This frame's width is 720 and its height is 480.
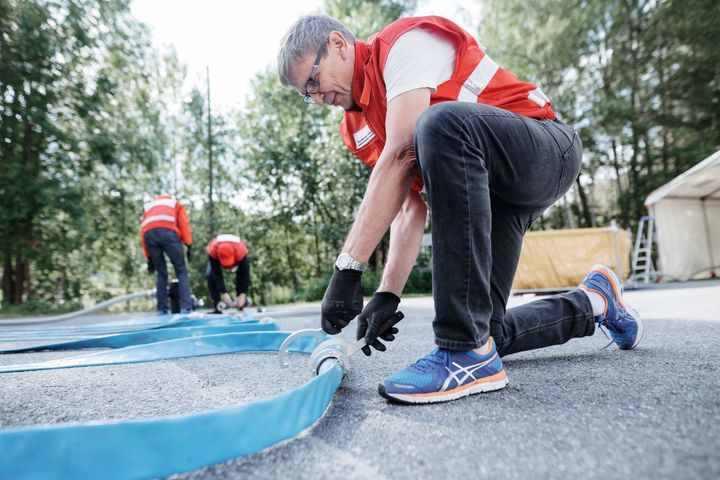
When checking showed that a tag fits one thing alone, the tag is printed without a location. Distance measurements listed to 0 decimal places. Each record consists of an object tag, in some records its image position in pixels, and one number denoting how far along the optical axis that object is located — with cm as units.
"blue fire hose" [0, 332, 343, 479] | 68
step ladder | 859
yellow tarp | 712
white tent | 865
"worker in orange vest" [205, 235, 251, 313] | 610
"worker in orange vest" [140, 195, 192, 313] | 532
